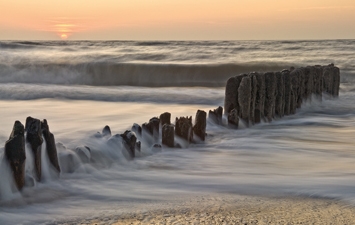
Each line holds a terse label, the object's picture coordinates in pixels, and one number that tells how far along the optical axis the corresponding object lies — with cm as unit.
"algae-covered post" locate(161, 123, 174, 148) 528
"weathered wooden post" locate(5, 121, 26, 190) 329
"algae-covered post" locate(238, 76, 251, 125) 681
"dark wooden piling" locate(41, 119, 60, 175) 374
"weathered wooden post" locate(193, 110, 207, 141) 579
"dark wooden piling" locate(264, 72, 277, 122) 743
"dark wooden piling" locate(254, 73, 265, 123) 720
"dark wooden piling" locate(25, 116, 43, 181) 357
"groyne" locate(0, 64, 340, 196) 347
